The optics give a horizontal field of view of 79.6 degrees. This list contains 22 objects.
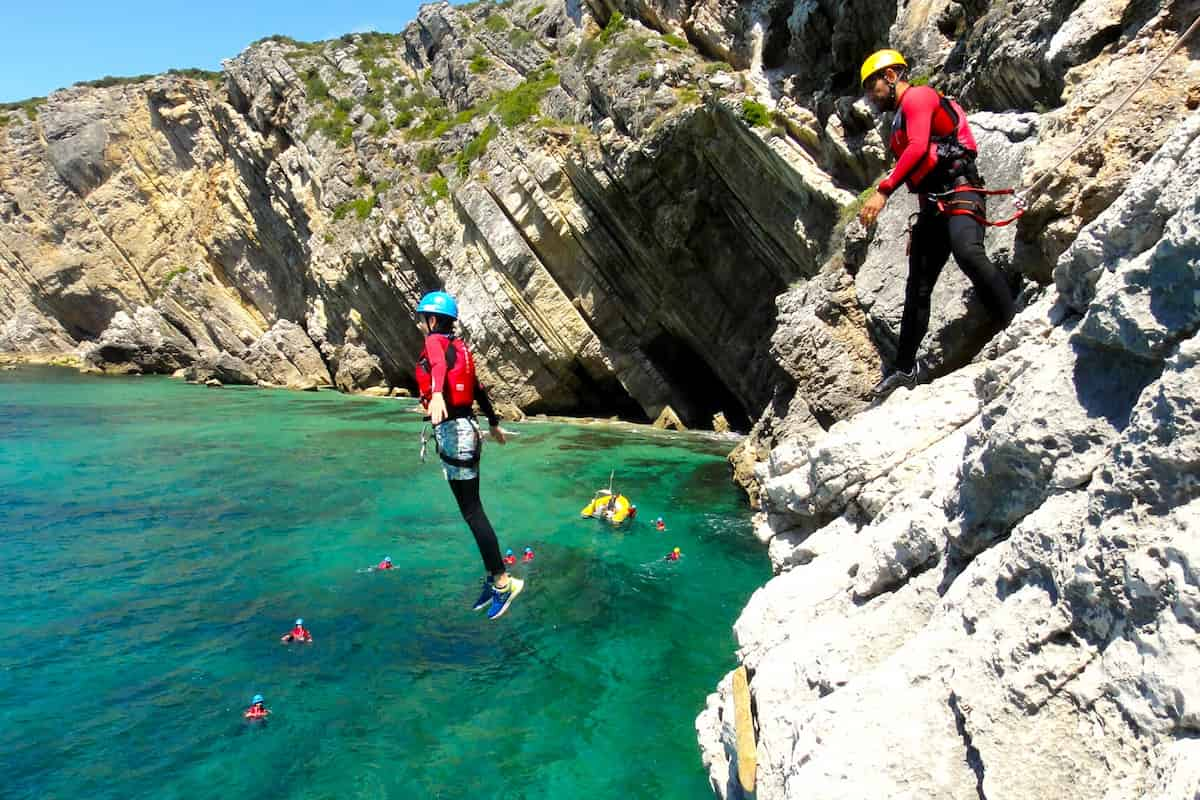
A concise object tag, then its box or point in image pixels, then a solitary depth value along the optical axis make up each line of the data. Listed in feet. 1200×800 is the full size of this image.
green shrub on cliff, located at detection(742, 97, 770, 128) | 69.00
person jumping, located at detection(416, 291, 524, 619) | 21.77
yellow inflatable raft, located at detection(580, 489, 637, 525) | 53.11
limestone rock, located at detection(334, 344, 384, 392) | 140.46
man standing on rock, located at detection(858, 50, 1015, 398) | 21.16
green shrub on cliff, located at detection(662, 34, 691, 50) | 83.20
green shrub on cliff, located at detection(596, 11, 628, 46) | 89.10
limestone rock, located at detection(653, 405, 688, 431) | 97.86
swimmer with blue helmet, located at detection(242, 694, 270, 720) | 27.30
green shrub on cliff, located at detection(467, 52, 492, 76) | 132.40
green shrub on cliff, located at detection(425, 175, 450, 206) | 112.47
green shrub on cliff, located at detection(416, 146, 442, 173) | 123.03
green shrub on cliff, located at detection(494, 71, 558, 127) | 104.06
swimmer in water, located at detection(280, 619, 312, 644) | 33.58
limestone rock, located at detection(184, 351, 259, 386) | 155.94
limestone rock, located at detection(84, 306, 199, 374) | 172.86
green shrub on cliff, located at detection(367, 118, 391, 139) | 141.59
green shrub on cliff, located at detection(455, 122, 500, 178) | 107.07
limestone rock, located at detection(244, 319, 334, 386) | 154.30
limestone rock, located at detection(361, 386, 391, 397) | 136.46
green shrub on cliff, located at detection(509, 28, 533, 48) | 128.06
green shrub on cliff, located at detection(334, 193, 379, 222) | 130.00
